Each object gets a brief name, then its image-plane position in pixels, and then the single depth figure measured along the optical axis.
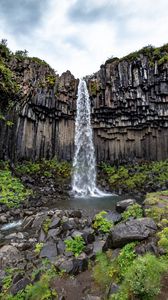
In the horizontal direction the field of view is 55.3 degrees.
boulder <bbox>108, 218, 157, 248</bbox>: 4.19
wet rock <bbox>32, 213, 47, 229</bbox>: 7.10
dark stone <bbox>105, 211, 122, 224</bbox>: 6.68
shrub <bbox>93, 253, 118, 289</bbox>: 3.54
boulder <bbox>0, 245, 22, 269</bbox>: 4.90
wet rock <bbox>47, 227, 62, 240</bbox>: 5.77
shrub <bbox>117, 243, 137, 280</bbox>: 3.50
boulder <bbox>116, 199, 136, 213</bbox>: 7.38
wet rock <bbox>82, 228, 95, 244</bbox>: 5.25
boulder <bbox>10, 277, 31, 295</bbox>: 3.70
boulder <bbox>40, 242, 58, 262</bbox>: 4.84
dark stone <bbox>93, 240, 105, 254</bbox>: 4.80
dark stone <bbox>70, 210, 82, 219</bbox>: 7.34
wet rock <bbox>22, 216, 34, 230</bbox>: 7.26
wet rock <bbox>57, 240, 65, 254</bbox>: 4.98
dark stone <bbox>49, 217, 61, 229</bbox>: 6.29
